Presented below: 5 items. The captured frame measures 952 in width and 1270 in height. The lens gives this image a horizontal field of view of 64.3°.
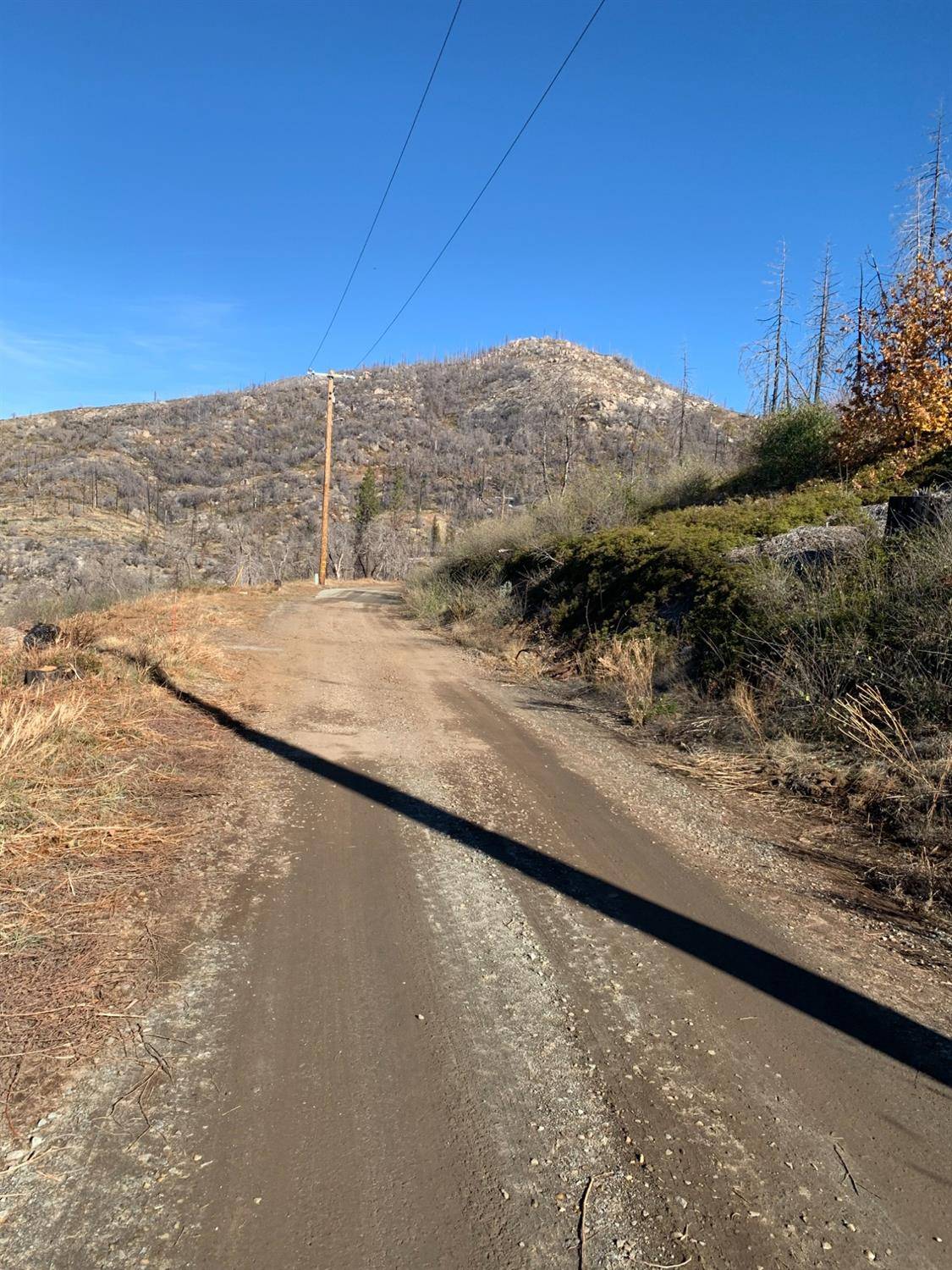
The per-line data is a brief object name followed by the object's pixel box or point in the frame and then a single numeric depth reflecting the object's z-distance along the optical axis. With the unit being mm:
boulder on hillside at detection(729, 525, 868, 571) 8898
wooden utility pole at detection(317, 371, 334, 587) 32344
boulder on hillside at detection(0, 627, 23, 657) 8570
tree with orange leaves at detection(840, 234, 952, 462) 10695
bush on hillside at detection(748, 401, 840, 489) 18906
